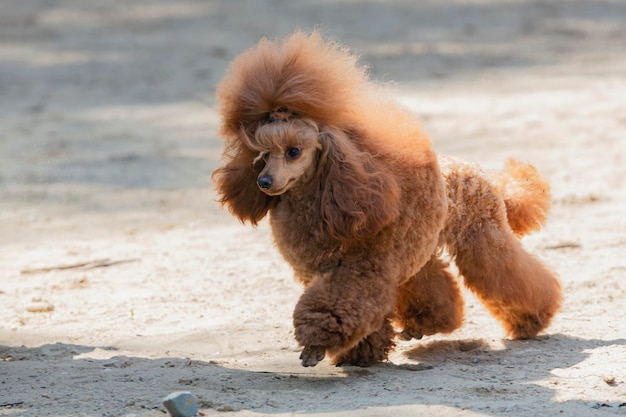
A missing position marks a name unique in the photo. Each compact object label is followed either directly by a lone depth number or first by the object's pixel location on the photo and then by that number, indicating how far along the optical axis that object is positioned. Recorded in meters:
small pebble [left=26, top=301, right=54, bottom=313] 11.95
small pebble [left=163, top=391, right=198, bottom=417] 8.02
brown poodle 9.08
